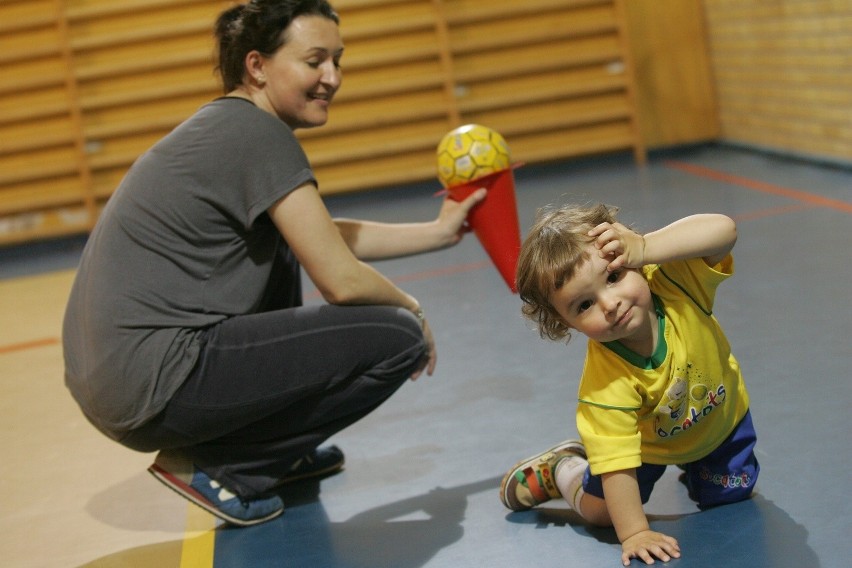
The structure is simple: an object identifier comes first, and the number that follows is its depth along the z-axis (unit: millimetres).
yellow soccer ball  2611
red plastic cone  2633
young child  1884
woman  2281
